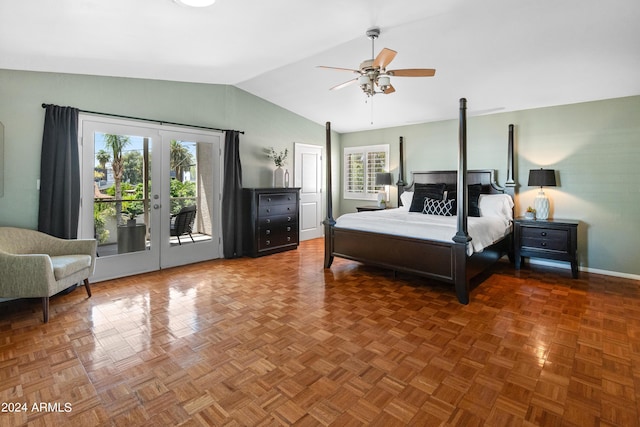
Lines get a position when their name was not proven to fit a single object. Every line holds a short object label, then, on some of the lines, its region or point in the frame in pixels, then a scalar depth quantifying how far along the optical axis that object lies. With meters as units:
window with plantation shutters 6.96
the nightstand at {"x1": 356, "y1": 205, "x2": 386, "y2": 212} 6.37
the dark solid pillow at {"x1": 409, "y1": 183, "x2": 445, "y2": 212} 5.23
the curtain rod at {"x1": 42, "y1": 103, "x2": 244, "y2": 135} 3.90
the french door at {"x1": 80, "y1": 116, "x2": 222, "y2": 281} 4.09
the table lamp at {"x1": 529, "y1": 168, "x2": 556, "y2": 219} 4.55
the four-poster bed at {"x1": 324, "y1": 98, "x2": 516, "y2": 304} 3.44
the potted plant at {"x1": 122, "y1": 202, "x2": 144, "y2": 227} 4.37
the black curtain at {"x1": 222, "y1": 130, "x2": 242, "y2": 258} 5.39
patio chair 4.89
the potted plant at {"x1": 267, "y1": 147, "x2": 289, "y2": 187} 6.08
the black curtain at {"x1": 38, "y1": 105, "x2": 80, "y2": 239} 3.62
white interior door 6.85
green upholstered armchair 2.93
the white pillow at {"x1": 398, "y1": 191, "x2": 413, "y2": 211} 5.76
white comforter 3.67
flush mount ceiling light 2.45
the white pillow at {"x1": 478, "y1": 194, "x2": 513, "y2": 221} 4.78
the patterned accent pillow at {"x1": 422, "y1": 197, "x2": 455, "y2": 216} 4.92
